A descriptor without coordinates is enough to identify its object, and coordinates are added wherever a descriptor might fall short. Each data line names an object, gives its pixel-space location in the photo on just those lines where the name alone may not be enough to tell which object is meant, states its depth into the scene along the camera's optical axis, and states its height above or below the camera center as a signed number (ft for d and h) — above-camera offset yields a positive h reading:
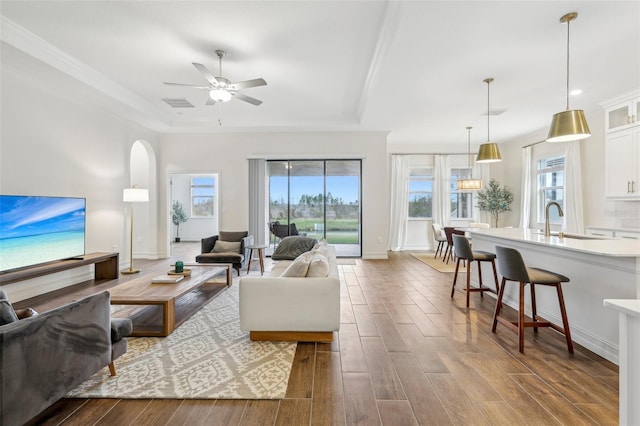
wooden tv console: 11.19 -2.55
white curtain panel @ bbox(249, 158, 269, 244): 23.67 +0.89
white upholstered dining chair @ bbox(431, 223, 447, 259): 22.82 -2.08
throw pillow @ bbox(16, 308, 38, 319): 6.46 -2.29
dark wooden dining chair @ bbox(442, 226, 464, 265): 21.02 -1.92
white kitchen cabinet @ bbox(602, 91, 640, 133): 14.58 +5.05
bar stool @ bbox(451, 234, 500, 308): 11.89 -1.85
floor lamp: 18.10 +0.80
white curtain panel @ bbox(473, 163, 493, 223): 27.43 +2.97
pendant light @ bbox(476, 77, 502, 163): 14.29 +2.71
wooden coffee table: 9.32 -2.81
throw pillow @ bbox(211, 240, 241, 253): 18.38 -2.35
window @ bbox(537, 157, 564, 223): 21.40 +1.91
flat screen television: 11.52 -0.89
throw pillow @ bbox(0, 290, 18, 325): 5.66 -2.02
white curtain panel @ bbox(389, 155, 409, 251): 27.40 +1.03
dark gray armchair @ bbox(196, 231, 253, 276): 17.12 -2.44
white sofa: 8.71 -2.79
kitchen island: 7.48 -1.95
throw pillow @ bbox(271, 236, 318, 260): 16.67 -2.15
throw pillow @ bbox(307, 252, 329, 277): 9.11 -1.82
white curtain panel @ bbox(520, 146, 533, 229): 23.67 +1.79
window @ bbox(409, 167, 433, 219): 27.99 +1.62
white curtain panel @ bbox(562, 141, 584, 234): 19.13 +1.18
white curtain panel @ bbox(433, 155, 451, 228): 27.40 +1.77
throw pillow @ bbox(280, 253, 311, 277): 9.14 -1.85
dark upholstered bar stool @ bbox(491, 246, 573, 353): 8.30 -1.95
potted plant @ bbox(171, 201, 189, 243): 34.04 -0.67
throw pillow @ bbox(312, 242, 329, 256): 11.84 -1.66
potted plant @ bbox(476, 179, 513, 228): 25.53 +0.88
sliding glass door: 24.29 +0.93
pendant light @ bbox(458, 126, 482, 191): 21.65 +1.83
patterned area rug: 6.56 -4.00
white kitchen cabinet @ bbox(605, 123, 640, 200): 14.55 +2.35
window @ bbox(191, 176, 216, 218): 35.35 +1.44
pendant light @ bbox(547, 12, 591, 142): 8.95 +2.57
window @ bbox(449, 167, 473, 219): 27.96 +0.68
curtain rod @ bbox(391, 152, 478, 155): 27.55 +5.20
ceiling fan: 11.46 +4.89
